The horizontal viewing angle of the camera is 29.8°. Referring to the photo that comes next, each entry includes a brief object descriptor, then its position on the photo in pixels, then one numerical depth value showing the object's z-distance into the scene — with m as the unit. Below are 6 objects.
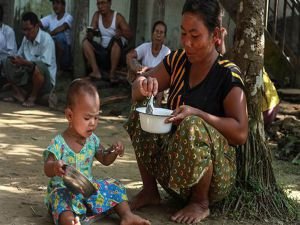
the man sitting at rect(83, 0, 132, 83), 8.27
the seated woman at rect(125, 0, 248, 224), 3.12
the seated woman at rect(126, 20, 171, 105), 7.35
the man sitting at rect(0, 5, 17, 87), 8.35
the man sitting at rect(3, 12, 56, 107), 7.88
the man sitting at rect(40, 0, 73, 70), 8.88
